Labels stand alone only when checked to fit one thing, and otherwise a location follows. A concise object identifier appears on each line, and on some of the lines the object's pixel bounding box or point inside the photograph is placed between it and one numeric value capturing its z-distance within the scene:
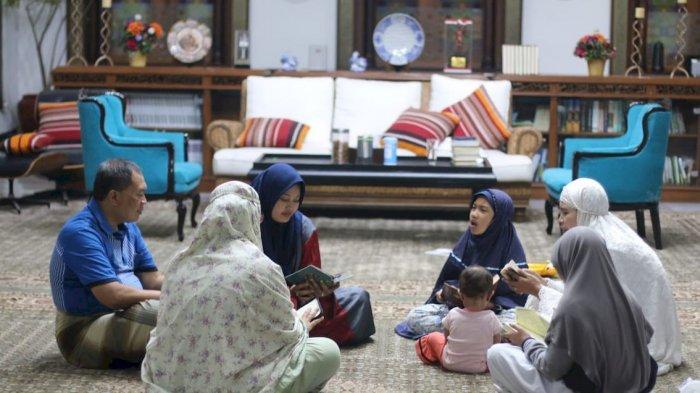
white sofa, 9.52
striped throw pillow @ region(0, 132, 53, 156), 9.03
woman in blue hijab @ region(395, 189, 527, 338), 5.20
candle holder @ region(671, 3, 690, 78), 10.33
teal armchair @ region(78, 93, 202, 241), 8.03
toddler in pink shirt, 4.61
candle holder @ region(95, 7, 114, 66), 10.46
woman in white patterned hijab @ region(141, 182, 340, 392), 3.73
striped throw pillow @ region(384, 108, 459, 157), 9.03
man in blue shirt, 4.48
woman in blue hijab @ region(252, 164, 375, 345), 4.86
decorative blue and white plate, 10.43
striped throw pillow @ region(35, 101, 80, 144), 9.61
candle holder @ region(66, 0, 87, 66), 10.50
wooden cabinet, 9.88
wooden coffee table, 7.82
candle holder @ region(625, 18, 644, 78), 10.27
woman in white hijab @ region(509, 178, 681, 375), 4.73
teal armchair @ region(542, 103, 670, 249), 7.85
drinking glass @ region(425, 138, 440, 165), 8.45
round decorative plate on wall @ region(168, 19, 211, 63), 10.36
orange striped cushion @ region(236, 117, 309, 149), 9.24
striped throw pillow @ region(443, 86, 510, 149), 9.33
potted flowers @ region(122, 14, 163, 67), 10.01
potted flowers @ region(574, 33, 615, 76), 9.86
